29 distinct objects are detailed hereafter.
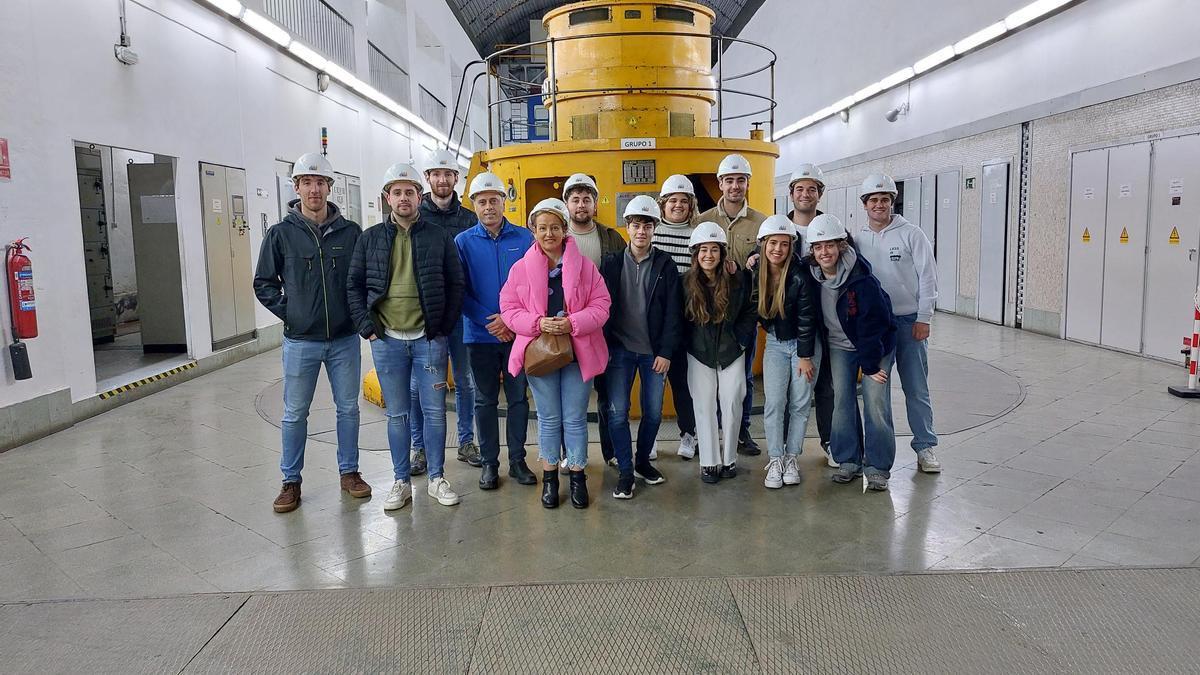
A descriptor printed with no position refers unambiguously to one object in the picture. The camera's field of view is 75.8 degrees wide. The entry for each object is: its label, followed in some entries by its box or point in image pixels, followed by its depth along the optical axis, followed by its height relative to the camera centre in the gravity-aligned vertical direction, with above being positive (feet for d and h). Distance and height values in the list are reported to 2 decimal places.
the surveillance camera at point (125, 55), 23.70 +6.34
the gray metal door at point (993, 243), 35.53 +0.00
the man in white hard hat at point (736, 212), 16.10 +0.76
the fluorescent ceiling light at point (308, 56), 36.50 +9.94
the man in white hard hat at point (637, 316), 14.24 -1.22
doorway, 29.01 +0.02
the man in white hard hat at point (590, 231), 14.47 +0.39
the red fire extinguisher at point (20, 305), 18.61 -1.02
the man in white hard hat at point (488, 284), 14.57 -0.58
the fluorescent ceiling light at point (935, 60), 37.68 +9.28
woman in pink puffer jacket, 13.21 -1.12
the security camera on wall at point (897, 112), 44.65 +7.73
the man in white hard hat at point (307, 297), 13.69 -0.71
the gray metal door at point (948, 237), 39.93 +0.37
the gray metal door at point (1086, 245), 28.89 -0.15
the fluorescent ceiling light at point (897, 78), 42.32 +9.41
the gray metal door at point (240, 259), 31.42 -0.03
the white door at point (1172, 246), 24.54 -0.22
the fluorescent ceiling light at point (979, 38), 33.26 +9.18
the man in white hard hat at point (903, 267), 14.93 -0.43
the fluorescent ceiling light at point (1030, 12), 29.77 +9.17
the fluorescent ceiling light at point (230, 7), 29.37 +9.68
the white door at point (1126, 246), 26.76 -0.21
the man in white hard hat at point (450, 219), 15.42 +0.71
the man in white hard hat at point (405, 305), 13.67 -0.89
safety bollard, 21.07 -3.68
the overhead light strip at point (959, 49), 30.71 +9.28
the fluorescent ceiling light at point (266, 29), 31.65 +9.78
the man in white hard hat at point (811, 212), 15.39 +0.72
